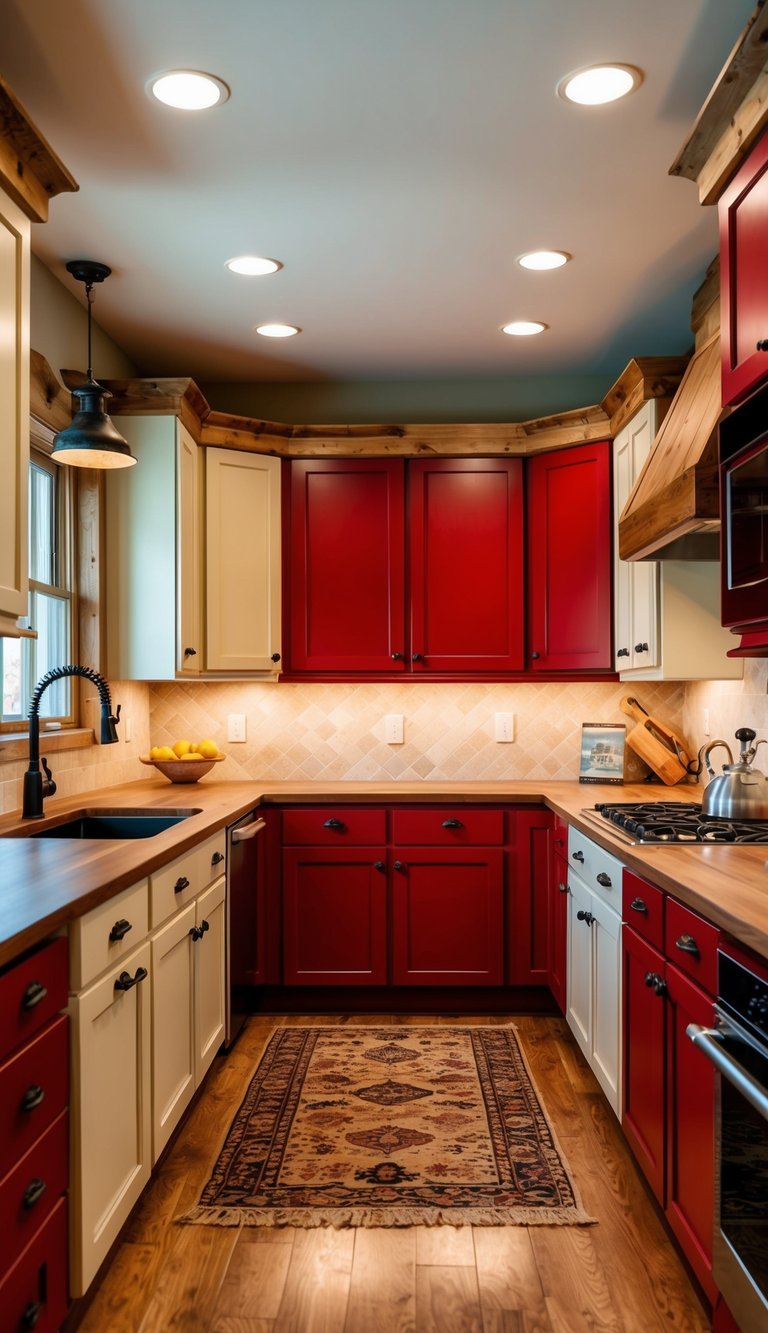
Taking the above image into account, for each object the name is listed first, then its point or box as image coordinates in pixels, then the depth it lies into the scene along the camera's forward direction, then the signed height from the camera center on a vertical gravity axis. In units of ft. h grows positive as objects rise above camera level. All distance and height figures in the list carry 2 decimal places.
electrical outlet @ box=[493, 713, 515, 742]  14.55 -0.38
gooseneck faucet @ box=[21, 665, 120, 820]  9.41 -0.38
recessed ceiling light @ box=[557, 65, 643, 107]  7.39 +4.64
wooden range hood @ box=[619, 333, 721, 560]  7.98 +1.87
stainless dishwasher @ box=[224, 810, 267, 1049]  11.20 -2.45
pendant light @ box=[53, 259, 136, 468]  9.43 +2.49
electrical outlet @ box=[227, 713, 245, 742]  14.62 -0.43
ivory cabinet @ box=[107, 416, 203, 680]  12.38 +1.79
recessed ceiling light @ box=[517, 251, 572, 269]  10.46 +4.66
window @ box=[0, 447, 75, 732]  10.57 +1.23
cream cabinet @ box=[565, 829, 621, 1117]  8.80 -2.54
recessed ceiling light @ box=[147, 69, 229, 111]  7.43 +4.63
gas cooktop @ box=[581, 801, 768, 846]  8.25 -1.12
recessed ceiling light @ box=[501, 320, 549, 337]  12.42 +4.67
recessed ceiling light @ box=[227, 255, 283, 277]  10.53 +4.64
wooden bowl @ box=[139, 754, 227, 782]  13.12 -0.91
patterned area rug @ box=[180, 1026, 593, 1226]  8.09 -4.12
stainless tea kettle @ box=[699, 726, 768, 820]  9.01 -0.86
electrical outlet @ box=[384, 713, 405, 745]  14.61 -0.48
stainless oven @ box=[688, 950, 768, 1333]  5.15 -2.38
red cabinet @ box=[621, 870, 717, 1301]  6.23 -2.63
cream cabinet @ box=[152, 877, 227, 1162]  8.14 -2.80
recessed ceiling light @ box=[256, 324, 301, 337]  12.46 +4.65
